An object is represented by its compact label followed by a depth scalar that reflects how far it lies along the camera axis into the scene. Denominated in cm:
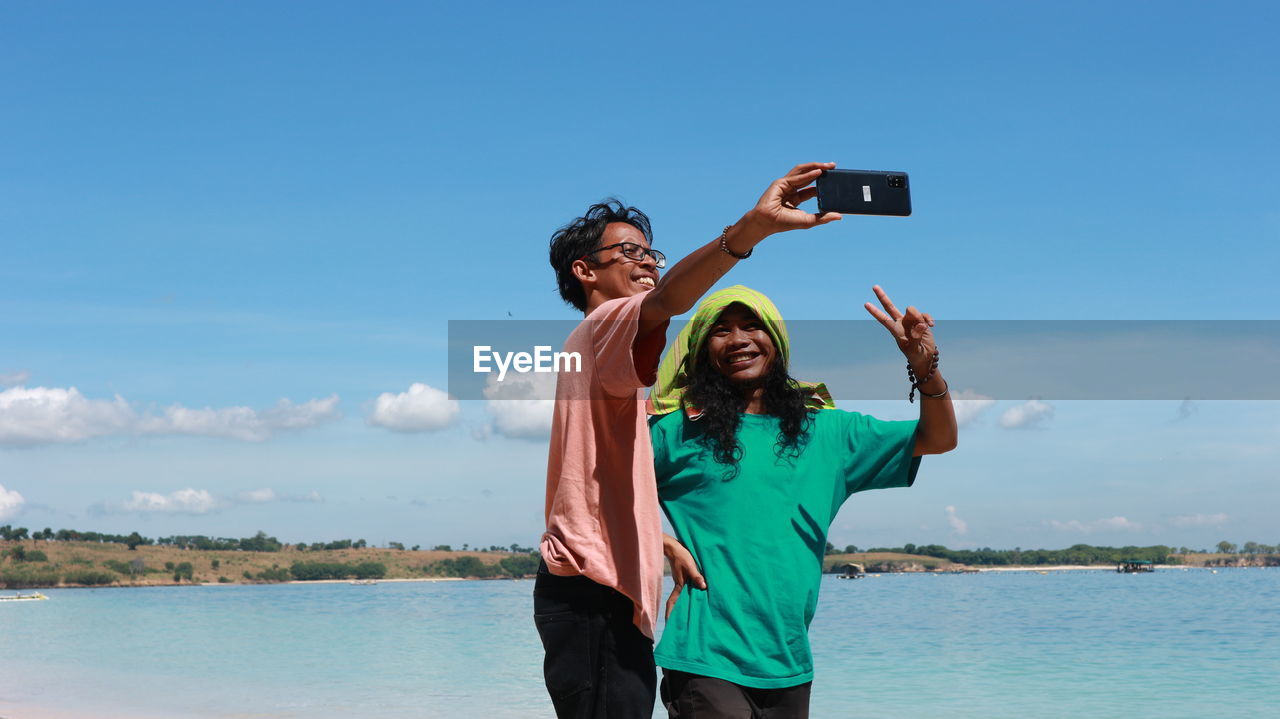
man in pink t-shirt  219
